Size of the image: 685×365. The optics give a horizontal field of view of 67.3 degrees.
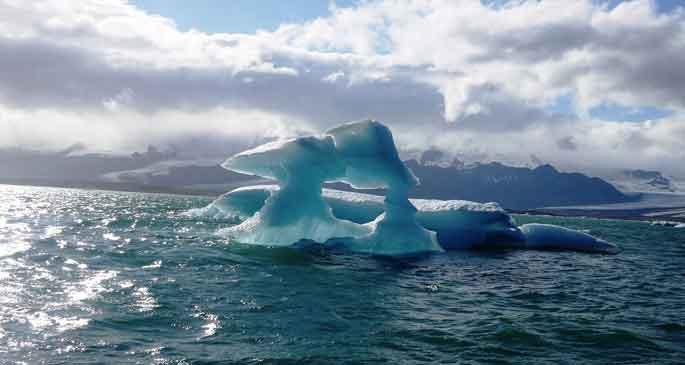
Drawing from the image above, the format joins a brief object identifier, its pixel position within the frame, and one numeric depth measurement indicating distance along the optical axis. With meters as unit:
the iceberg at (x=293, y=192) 21.58
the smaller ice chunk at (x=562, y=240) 29.56
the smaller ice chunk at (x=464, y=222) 26.19
